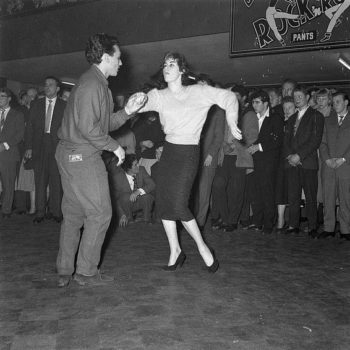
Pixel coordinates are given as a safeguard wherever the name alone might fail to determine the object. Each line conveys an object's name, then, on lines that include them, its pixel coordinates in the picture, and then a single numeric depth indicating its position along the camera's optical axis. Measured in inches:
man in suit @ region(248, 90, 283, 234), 246.7
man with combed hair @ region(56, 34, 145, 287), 139.3
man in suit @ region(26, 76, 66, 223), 260.8
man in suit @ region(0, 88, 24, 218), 281.0
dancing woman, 157.6
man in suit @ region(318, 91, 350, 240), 235.6
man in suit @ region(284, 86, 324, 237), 238.7
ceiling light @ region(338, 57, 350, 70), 357.5
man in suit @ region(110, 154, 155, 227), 272.2
